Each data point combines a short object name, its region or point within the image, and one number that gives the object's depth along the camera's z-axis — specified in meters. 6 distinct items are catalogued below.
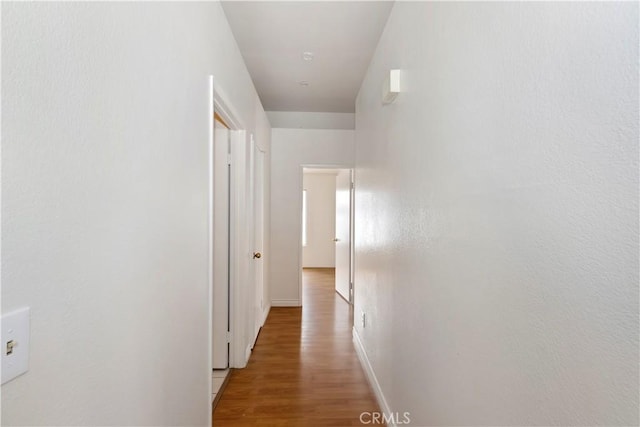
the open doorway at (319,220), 8.04
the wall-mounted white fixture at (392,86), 1.78
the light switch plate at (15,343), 0.57
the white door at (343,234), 4.79
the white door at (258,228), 3.30
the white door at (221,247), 2.68
